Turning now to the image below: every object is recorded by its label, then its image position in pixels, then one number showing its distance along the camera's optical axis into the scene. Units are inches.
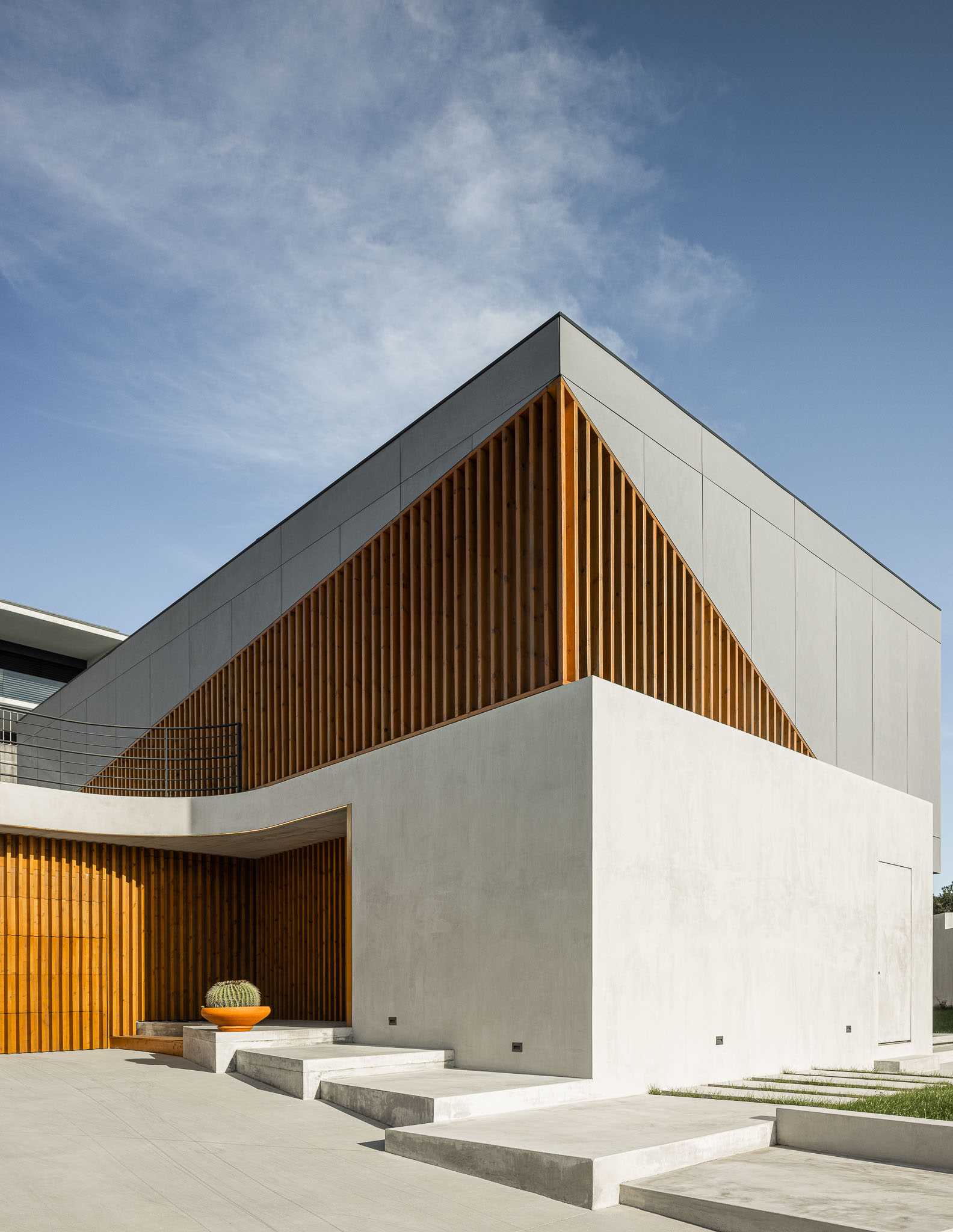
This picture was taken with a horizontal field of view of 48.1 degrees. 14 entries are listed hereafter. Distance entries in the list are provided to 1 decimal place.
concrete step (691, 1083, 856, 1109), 360.8
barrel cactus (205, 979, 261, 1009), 509.0
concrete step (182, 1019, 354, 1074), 481.1
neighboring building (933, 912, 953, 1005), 1268.5
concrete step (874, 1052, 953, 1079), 589.9
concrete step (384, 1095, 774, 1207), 262.2
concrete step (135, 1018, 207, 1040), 583.2
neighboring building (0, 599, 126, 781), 1284.4
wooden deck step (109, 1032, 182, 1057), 547.2
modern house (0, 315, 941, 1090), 437.1
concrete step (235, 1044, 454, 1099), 414.3
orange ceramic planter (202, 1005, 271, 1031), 505.0
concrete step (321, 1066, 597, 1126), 341.7
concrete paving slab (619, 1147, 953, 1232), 220.2
